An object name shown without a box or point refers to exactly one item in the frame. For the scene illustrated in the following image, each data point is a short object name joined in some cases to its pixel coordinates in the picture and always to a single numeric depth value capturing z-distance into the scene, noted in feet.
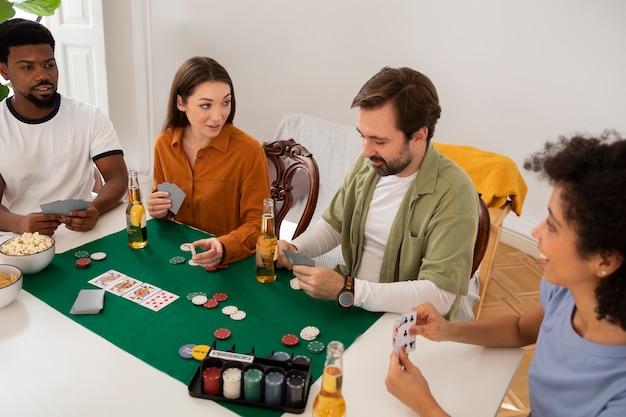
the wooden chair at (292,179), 6.90
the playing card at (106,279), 4.94
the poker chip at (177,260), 5.35
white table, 3.58
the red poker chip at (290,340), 4.19
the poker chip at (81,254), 5.41
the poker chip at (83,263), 5.20
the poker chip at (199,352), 4.00
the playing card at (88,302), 4.49
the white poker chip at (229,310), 4.57
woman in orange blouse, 6.05
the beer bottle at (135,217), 5.56
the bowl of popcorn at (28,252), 4.93
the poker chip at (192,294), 4.77
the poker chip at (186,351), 4.03
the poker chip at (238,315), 4.51
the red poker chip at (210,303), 4.64
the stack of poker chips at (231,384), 3.60
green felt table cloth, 4.14
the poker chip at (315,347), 4.14
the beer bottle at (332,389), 3.10
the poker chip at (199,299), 4.68
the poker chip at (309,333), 4.30
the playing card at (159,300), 4.64
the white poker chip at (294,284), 5.01
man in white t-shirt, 6.65
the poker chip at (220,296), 4.76
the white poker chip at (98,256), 5.37
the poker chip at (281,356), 3.89
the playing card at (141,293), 4.74
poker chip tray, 3.63
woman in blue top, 3.17
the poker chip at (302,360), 3.76
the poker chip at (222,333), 4.24
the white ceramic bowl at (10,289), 4.44
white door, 11.61
